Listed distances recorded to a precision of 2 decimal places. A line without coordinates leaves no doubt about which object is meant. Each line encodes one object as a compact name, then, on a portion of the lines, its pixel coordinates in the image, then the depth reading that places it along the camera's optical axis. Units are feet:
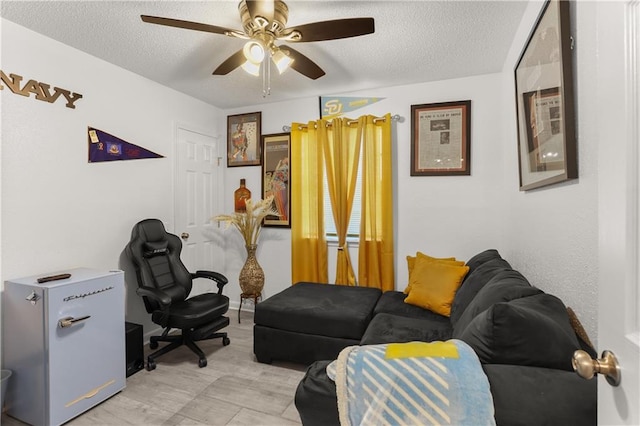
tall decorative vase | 12.03
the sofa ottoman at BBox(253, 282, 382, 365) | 7.97
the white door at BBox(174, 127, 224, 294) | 11.66
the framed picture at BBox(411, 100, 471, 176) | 10.15
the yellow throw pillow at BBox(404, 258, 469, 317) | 8.04
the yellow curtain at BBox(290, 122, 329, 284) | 11.55
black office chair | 8.46
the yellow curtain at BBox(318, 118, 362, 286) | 11.18
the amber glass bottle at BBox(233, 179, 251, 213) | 13.16
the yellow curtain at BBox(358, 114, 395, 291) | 10.73
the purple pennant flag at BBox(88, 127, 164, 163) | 8.67
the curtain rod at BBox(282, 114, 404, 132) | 10.90
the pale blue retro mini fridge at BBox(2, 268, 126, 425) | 6.25
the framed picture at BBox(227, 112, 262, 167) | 12.93
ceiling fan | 5.67
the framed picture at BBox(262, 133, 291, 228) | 12.46
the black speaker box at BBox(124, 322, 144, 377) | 8.14
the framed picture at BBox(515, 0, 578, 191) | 4.16
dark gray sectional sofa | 2.87
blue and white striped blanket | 2.88
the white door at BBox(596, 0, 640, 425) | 1.82
